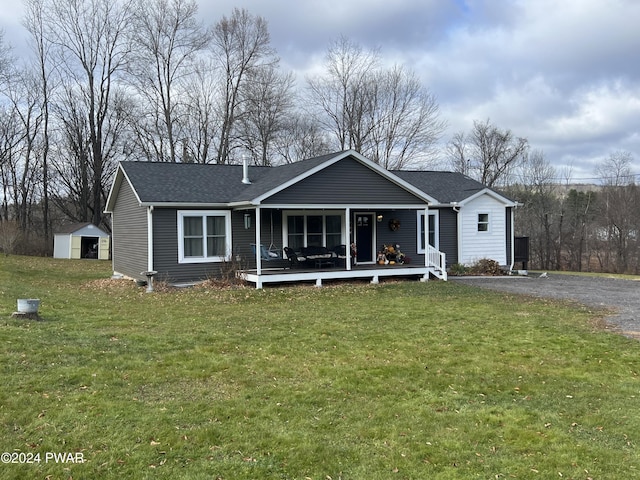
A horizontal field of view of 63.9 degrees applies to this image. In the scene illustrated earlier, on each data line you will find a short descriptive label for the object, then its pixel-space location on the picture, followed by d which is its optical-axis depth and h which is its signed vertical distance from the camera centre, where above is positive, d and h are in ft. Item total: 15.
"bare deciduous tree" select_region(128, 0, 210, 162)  113.70 +42.12
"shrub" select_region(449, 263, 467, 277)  64.03 -3.16
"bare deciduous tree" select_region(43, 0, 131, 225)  116.57 +39.82
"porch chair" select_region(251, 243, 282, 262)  53.32 -0.77
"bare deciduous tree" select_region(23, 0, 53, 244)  119.14 +31.93
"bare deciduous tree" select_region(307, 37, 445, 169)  116.06 +28.01
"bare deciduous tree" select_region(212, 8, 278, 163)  114.32 +44.65
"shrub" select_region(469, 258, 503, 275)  64.97 -3.09
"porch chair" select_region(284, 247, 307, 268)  52.54 -1.22
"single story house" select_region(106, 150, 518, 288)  50.19 +2.73
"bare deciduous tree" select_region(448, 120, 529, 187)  138.51 +23.70
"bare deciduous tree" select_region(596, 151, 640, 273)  103.86 +3.63
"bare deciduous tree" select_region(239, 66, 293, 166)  113.39 +30.12
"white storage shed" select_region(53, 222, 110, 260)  104.06 +1.46
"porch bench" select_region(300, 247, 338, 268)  53.06 -0.99
